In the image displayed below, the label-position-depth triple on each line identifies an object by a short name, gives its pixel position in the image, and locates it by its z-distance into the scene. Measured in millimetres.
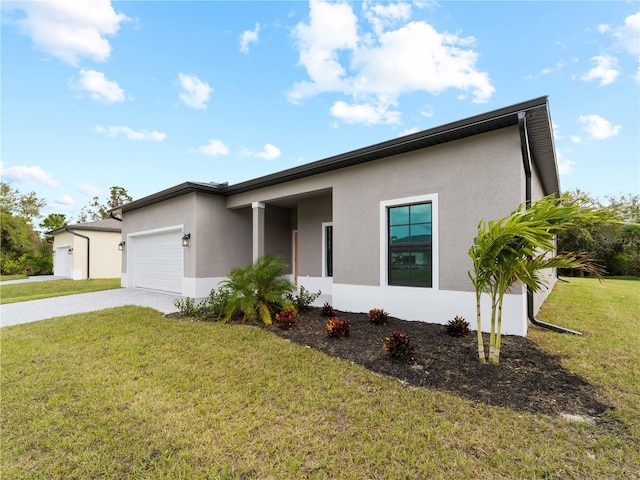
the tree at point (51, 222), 35188
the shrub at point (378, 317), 5973
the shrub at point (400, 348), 4206
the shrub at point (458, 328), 5168
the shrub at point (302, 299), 7348
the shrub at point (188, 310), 7297
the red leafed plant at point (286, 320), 5934
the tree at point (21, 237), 23898
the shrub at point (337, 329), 5215
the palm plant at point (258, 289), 6551
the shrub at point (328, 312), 6891
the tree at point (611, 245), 18922
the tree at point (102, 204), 43656
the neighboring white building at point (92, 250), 18141
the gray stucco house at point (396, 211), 5395
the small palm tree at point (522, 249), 3305
